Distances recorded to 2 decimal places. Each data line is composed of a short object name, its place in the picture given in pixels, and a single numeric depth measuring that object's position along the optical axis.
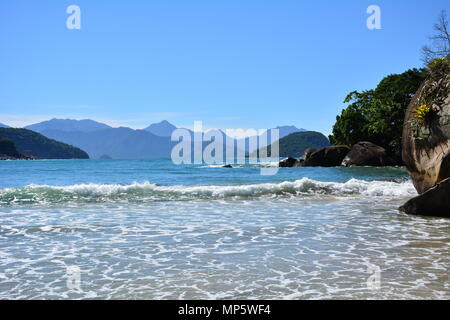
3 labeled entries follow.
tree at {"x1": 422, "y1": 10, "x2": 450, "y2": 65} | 14.92
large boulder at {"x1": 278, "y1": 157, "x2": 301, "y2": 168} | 53.38
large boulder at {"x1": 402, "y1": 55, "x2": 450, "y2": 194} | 11.72
